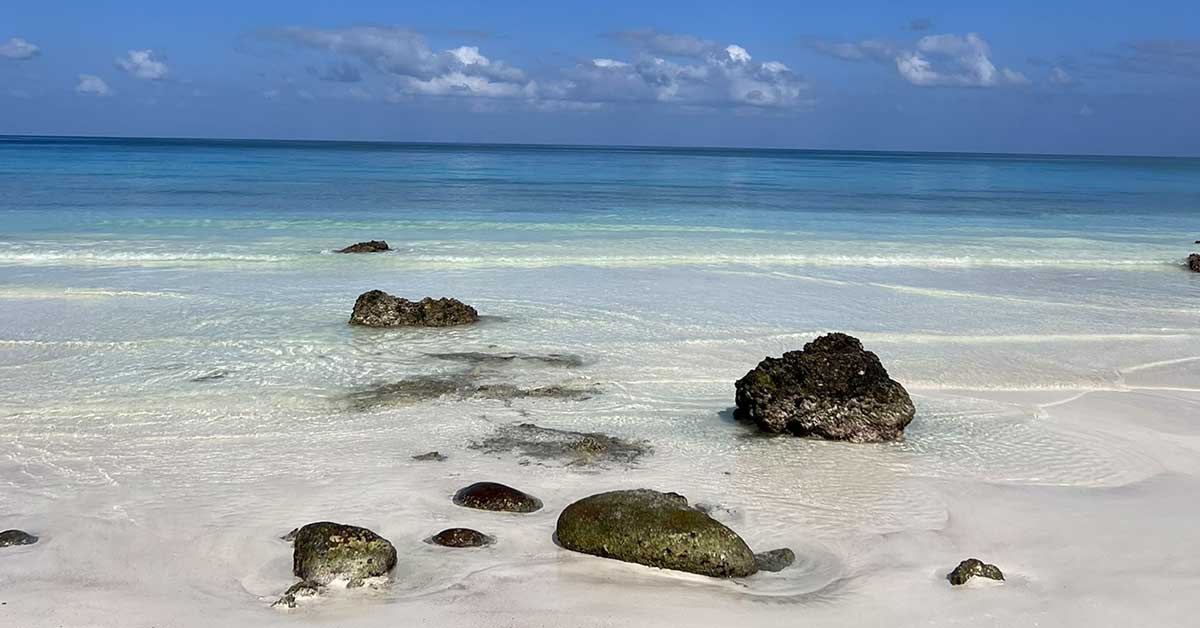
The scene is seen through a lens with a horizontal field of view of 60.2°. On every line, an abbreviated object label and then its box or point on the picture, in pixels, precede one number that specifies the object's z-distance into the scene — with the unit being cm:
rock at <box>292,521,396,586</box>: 552
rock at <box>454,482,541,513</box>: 673
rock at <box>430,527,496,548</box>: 612
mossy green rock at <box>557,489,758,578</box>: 577
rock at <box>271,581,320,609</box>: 525
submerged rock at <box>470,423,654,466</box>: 791
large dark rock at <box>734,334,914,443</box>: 851
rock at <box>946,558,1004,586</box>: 571
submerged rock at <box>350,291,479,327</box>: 1283
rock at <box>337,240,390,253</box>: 2162
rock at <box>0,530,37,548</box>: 603
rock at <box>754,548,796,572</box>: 598
